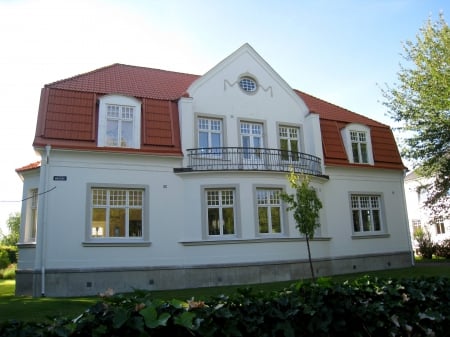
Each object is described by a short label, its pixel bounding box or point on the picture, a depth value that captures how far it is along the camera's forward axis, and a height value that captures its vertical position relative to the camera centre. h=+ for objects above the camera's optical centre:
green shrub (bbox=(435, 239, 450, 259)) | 26.99 -0.71
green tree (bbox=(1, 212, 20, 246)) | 69.32 +5.22
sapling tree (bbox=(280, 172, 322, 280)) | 13.71 +1.24
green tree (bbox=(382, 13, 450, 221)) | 18.66 +6.17
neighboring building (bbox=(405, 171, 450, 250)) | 32.88 +1.88
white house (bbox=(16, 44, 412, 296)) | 14.85 +2.60
